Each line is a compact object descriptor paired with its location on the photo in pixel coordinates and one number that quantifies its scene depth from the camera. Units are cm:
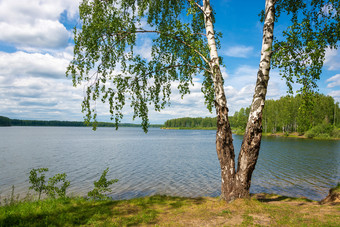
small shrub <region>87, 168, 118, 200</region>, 1044
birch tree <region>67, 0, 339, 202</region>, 866
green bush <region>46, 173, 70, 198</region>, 1134
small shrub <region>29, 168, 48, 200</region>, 1176
